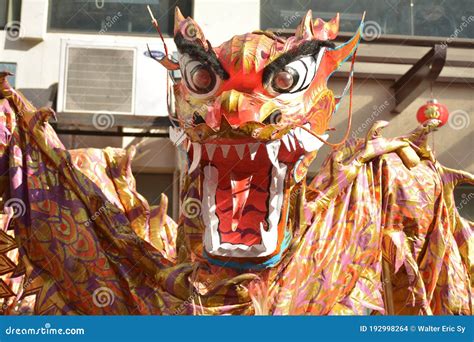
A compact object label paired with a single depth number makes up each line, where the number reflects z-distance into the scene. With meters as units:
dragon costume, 3.17
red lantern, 5.78
